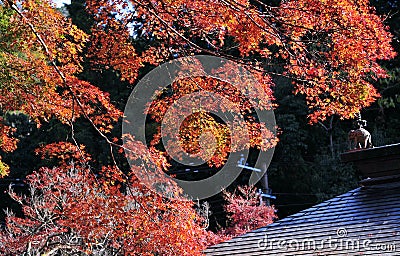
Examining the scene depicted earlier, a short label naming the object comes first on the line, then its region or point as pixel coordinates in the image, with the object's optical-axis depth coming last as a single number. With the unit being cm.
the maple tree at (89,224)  751
